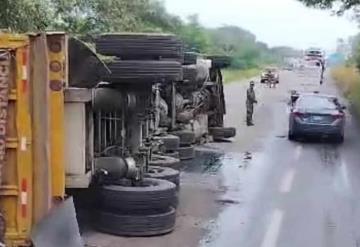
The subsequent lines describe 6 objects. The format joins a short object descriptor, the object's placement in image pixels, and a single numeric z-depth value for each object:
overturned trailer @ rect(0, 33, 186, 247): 6.89
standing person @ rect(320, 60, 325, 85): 59.53
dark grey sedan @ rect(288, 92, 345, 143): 23.33
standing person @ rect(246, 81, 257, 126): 27.28
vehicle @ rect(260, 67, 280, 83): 56.03
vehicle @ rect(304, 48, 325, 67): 72.56
